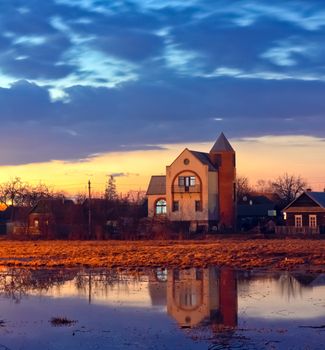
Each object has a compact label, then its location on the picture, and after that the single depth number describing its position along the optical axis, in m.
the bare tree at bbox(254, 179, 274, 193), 160.88
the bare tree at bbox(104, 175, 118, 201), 120.32
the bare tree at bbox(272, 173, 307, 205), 141.00
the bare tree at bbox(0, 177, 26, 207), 148.25
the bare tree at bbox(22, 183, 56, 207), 134.12
